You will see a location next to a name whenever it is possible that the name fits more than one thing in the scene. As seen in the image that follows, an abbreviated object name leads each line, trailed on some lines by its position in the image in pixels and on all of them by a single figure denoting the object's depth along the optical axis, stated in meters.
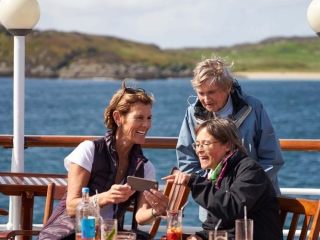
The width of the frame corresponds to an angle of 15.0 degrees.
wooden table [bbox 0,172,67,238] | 6.84
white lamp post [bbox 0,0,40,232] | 7.84
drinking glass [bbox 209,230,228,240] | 4.80
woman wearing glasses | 5.44
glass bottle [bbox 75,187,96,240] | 5.02
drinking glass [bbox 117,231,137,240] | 5.03
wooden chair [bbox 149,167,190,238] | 6.10
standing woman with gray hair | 6.27
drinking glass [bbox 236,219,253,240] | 4.82
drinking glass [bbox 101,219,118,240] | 4.99
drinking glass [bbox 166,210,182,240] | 5.09
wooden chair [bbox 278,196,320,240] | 5.52
